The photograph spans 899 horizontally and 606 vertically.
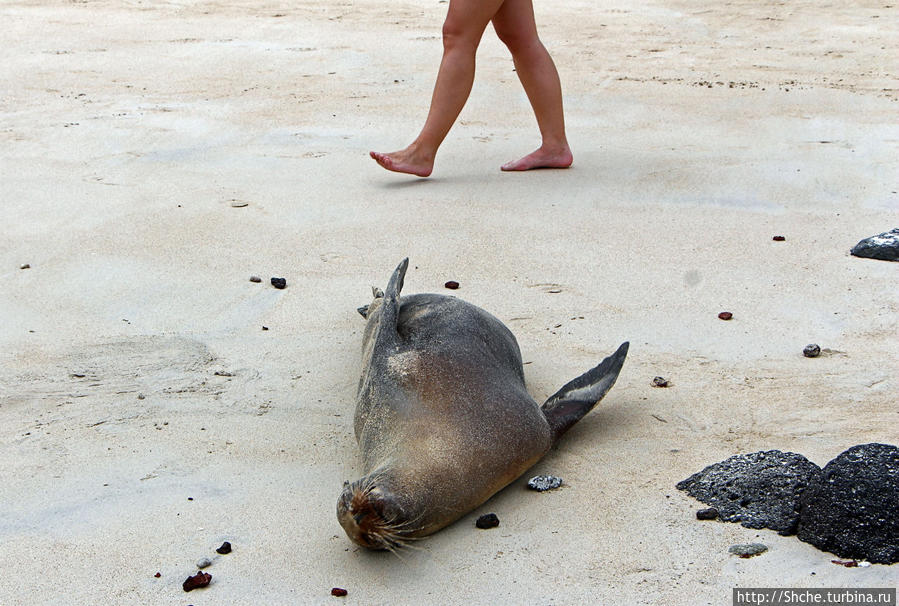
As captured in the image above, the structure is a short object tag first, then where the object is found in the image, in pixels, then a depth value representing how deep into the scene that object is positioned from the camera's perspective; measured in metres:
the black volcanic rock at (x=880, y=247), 4.38
